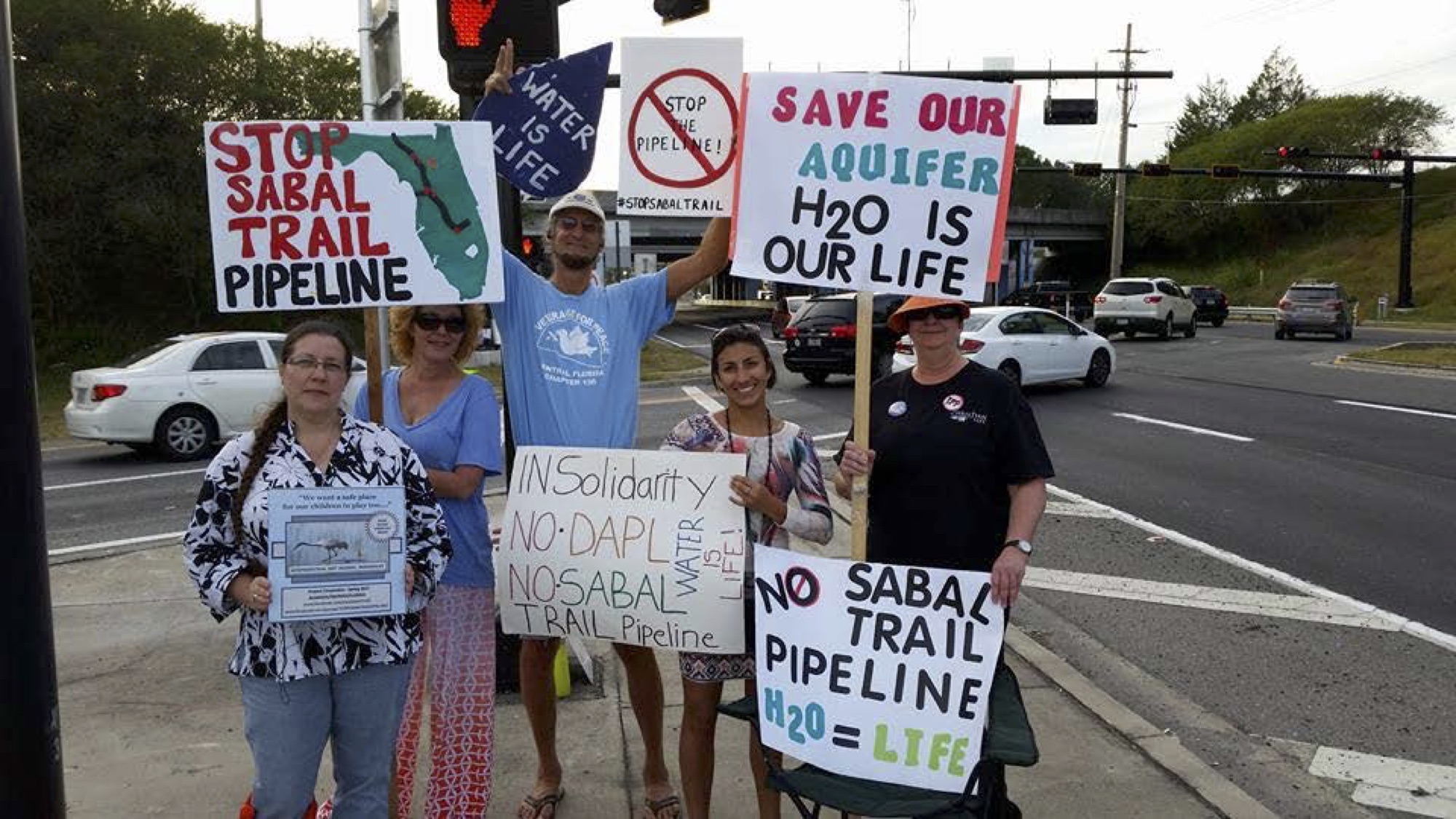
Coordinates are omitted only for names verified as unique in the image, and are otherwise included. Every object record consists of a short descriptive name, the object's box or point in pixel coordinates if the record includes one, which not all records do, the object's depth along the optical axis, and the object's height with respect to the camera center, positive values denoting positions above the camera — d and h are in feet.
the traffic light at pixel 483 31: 15.70 +3.63
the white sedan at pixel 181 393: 41.60 -4.00
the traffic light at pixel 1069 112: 64.90 +9.89
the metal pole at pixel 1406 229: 143.13 +6.59
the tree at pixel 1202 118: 255.50 +37.83
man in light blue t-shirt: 11.79 -0.67
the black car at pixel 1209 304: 133.39 -2.73
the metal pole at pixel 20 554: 7.54 -1.81
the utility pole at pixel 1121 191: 182.70 +15.01
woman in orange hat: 10.58 -1.69
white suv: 107.24 -2.57
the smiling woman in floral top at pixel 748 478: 11.27 -1.98
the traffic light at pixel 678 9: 22.40 +5.56
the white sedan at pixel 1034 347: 56.85 -3.45
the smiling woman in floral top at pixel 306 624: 9.04 -2.49
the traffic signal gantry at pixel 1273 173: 112.27 +11.69
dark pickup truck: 152.05 -2.34
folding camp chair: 9.64 -4.54
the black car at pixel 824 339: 64.13 -3.17
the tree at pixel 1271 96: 248.73 +41.37
